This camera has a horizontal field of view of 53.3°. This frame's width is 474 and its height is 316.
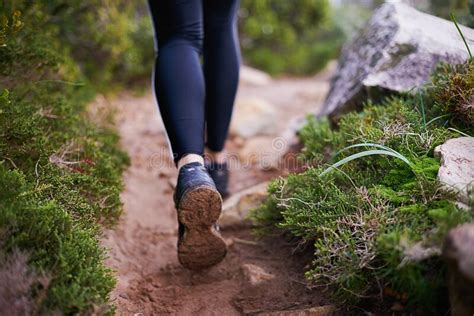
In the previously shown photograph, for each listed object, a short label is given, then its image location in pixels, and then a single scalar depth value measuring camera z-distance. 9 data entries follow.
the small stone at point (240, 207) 2.15
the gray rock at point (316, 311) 1.43
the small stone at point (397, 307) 1.30
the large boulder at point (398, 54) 2.18
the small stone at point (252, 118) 3.71
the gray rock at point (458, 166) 1.34
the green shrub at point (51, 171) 1.24
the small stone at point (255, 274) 1.71
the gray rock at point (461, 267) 1.03
